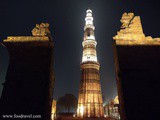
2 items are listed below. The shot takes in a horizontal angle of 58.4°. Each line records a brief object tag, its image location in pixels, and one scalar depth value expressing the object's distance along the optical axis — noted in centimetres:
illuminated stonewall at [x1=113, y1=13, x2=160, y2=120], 793
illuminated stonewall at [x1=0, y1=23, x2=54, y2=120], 850
